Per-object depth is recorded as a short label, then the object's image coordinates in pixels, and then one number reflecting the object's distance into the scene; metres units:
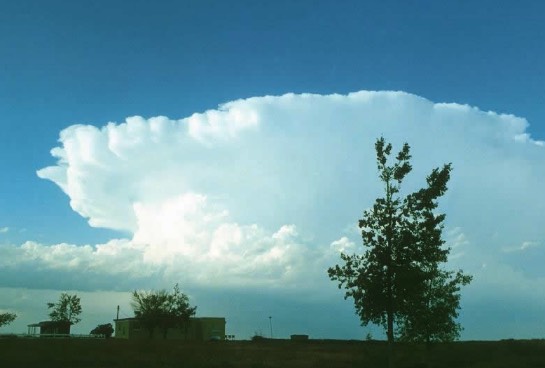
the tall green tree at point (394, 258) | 31.80
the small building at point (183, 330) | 115.56
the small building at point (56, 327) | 117.75
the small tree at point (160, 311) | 106.94
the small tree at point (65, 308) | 118.44
